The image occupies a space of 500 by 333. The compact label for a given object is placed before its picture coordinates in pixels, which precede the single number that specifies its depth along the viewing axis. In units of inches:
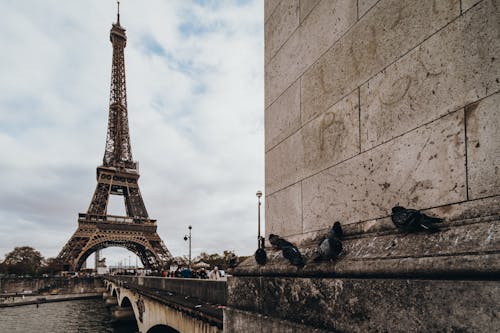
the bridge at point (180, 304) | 366.9
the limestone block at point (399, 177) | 95.7
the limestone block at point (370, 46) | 106.6
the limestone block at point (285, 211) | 171.2
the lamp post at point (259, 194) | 848.3
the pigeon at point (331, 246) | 123.9
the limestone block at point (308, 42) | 147.9
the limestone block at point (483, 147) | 85.2
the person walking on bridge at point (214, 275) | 790.5
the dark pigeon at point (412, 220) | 95.8
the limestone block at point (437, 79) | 88.9
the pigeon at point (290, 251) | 137.9
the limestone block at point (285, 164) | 173.3
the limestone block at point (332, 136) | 136.7
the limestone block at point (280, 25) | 189.5
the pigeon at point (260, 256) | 170.1
